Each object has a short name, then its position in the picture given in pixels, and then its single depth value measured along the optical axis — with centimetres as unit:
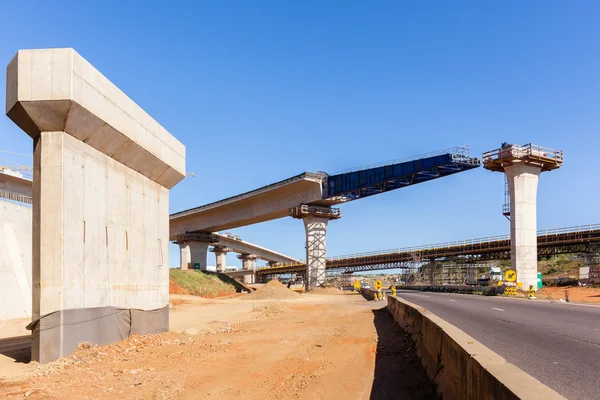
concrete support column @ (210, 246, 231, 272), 11875
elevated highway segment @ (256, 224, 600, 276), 5966
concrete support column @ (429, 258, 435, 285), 8478
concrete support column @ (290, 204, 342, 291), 6281
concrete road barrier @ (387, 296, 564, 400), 449
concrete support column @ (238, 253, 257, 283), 14012
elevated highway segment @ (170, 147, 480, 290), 5344
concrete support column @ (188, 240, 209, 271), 8031
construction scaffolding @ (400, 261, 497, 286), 8758
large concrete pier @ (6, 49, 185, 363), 1233
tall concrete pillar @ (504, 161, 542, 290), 4394
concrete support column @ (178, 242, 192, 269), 8199
